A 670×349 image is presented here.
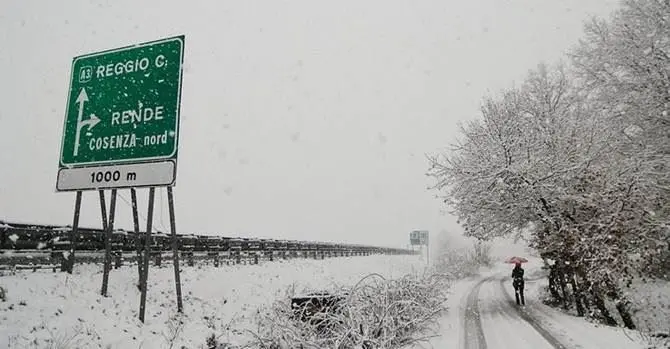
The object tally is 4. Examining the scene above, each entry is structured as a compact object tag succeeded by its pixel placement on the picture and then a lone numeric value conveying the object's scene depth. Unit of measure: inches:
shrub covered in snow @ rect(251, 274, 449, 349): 273.7
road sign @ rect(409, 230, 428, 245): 2396.2
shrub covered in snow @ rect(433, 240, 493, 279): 1418.6
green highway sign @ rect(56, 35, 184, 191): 340.0
